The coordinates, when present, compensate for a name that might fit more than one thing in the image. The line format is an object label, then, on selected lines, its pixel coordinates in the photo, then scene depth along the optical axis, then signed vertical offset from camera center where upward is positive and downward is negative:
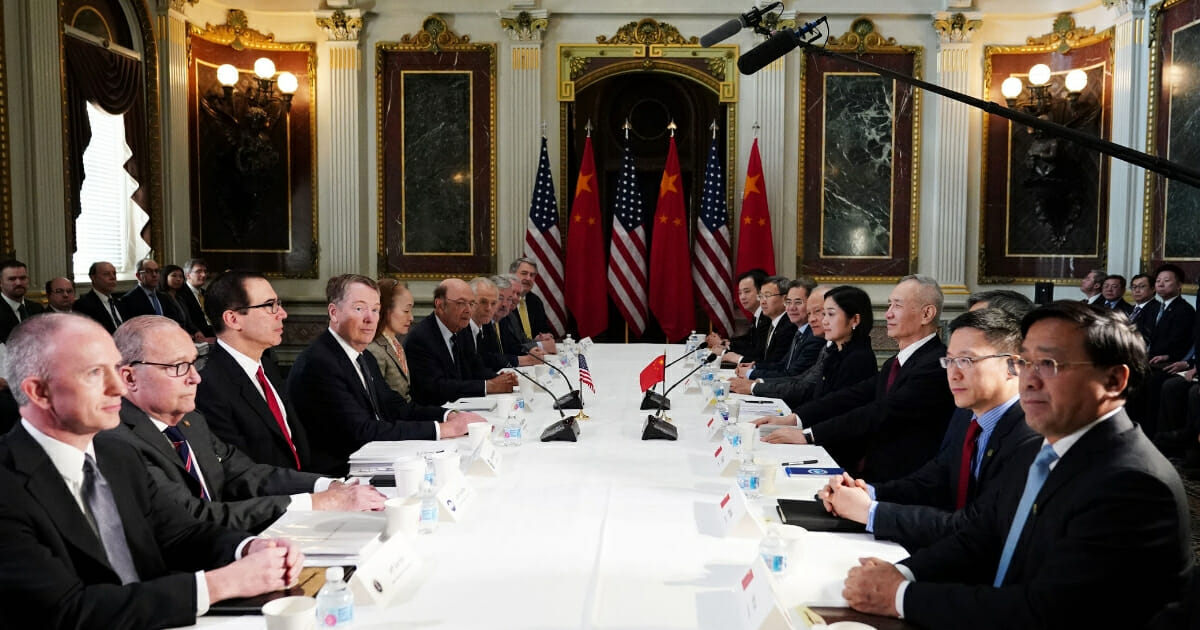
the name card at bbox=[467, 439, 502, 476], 2.94 -0.65
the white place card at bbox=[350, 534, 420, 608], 1.81 -0.63
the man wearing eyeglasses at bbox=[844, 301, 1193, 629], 1.58 -0.46
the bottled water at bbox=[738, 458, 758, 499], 2.66 -0.63
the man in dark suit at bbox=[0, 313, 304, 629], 1.70 -0.51
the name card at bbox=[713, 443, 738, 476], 2.96 -0.66
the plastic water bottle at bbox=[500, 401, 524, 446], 3.39 -0.64
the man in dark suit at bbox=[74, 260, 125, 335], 7.12 -0.28
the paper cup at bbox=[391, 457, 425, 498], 2.54 -0.59
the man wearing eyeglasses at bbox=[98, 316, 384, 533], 2.38 -0.45
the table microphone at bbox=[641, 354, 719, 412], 4.14 -0.64
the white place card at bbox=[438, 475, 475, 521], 2.41 -0.65
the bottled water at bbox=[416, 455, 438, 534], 2.35 -0.65
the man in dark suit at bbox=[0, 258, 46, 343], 6.03 -0.21
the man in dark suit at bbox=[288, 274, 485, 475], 3.71 -0.55
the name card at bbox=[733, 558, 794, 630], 1.60 -0.62
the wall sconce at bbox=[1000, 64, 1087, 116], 8.62 +1.60
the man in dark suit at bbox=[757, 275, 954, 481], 3.52 -0.57
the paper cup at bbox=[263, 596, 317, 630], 1.54 -0.59
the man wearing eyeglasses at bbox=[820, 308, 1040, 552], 2.33 -0.55
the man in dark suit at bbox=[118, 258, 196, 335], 7.53 -0.31
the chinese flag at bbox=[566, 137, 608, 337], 9.34 -0.01
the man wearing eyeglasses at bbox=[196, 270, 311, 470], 3.18 -0.40
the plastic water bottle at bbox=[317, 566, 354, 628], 1.68 -0.63
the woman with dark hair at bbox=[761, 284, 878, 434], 4.49 -0.36
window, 7.84 +0.46
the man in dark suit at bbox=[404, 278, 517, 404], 5.00 -0.54
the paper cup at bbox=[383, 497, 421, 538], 2.16 -0.60
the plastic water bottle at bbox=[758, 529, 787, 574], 1.96 -0.62
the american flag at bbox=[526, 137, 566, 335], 9.18 +0.16
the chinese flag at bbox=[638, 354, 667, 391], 4.04 -0.50
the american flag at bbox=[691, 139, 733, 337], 9.22 +0.11
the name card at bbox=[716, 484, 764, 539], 2.30 -0.66
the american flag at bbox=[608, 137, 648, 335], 9.27 +0.08
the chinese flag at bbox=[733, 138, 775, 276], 9.17 +0.33
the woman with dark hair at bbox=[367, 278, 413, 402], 4.65 -0.34
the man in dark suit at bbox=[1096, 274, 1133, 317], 7.71 -0.28
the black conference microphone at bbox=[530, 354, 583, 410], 4.16 -0.64
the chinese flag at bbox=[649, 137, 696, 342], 9.35 -0.04
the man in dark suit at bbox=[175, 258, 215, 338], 8.35 -0.32
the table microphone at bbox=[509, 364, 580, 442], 3.51 -0.65
